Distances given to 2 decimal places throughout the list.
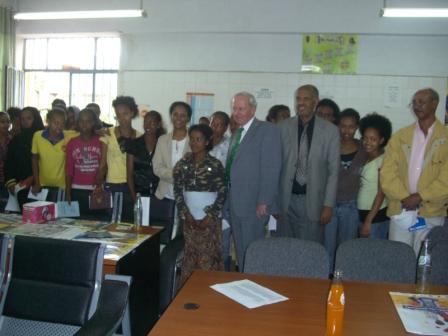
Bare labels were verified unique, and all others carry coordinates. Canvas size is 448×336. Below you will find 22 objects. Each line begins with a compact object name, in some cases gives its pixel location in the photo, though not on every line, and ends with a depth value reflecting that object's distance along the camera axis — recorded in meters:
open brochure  1.55
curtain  7.04
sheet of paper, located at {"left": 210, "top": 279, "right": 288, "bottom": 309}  1.74
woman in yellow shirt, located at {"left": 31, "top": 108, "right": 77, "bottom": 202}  3.97
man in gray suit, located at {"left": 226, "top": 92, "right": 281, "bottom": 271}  3.18
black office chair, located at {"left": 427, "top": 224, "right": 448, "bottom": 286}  2.35
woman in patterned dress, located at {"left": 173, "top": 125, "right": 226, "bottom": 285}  3.14
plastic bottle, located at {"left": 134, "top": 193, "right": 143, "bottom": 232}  2.74
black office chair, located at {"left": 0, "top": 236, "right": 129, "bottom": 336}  1.71
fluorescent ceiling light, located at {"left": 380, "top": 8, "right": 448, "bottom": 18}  5.24
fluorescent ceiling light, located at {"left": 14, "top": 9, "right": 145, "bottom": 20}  5.83
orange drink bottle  1.47
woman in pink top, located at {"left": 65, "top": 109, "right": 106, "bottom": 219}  3.82
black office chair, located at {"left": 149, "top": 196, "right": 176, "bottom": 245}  3.24
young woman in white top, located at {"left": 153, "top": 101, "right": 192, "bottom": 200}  3.69
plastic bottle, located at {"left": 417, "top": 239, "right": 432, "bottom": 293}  2.03
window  7.33
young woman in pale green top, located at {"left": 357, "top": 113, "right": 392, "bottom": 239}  3.32
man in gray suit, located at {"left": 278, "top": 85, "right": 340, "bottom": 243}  3.16
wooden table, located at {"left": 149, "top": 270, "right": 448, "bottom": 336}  1.50
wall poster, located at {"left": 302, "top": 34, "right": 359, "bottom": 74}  6.21
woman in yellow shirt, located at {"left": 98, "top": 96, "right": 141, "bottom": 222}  3.88
